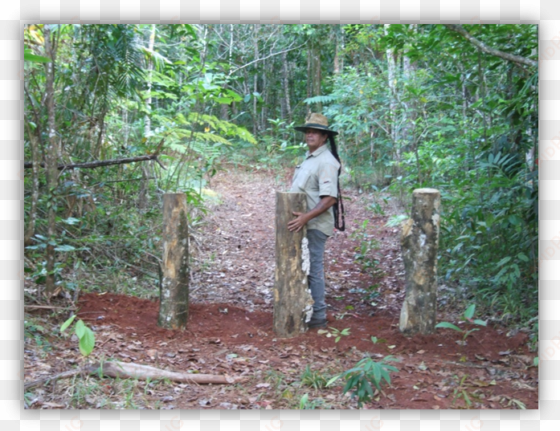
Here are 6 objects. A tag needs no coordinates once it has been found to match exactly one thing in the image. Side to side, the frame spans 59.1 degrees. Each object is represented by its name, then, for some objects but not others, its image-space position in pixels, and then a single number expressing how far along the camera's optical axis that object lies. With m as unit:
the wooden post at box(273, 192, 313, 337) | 4.31
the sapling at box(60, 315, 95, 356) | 3.11
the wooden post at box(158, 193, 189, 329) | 4.43
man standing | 4.47
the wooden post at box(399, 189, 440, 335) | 4.19
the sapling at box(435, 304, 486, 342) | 3.83
